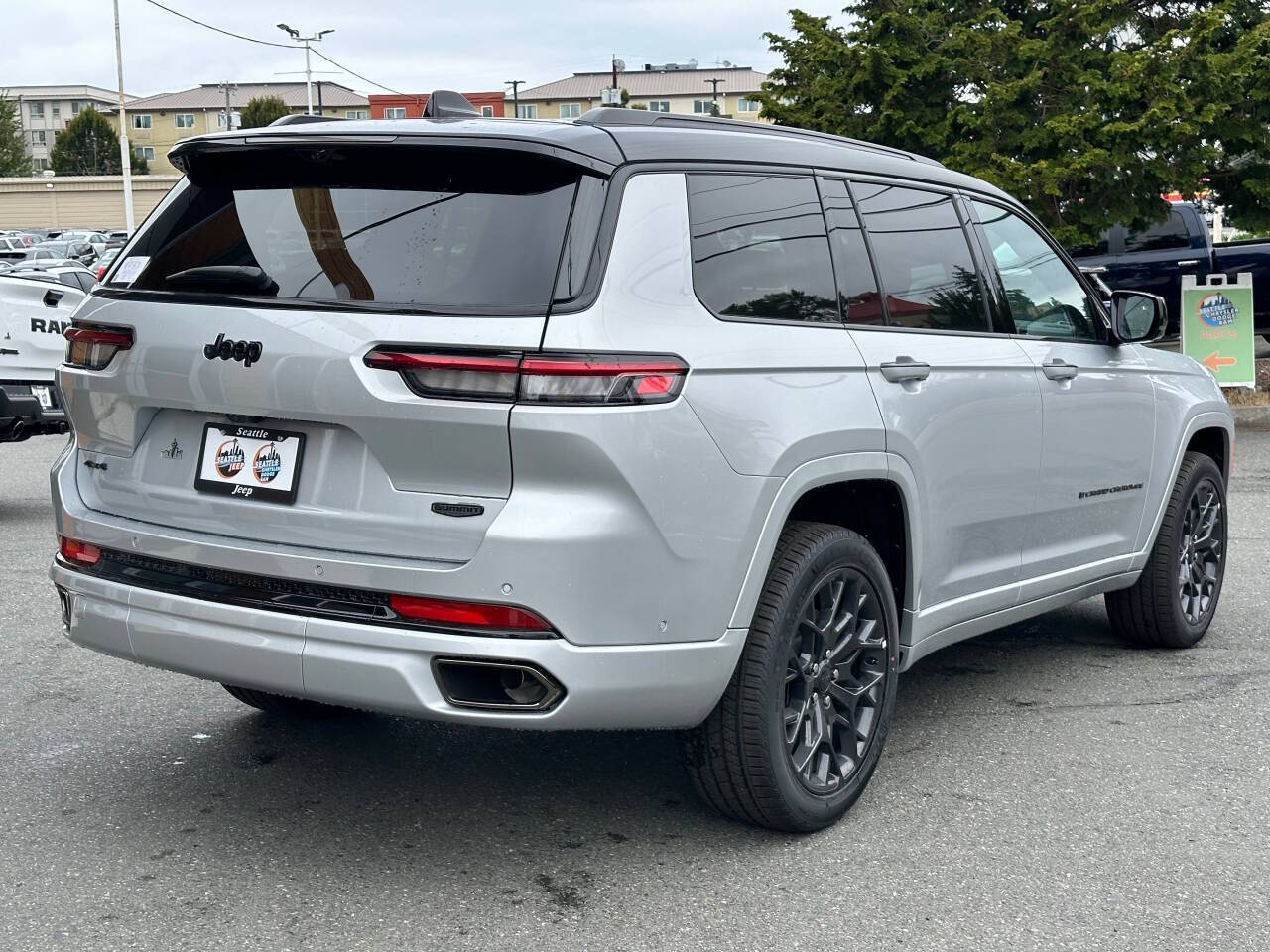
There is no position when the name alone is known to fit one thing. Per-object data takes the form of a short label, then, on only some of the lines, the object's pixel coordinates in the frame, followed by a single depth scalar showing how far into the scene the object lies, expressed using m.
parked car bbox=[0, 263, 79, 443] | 9.22
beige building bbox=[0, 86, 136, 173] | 161.88
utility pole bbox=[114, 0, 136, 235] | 48.81
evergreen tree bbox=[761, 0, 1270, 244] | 13.47
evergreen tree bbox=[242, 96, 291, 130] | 96.10
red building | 98.70
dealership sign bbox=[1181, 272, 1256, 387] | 14.06
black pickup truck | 16.47
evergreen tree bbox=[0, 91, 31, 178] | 93.62
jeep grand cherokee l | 3.31
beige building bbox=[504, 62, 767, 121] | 136.12
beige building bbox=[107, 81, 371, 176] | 141.25
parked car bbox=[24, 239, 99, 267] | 42.69
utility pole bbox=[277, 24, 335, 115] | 62.53
